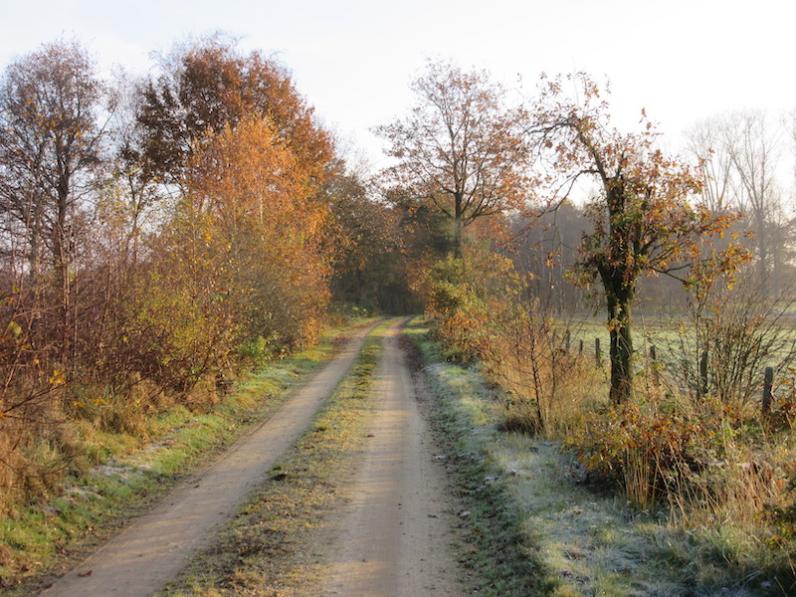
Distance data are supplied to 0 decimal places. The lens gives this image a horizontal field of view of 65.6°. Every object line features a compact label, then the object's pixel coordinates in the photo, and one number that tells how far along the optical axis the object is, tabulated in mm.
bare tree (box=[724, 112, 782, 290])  48625
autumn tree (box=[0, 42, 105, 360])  25203
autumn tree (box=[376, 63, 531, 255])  30625
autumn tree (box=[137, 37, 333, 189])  29375
